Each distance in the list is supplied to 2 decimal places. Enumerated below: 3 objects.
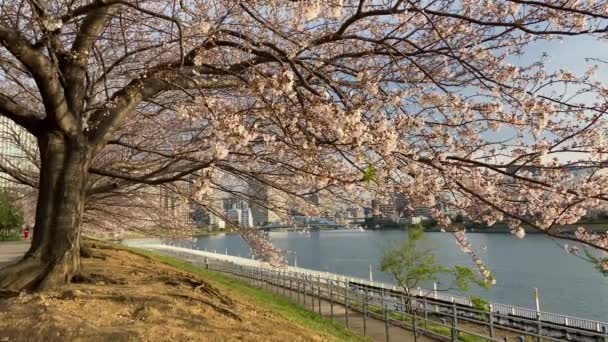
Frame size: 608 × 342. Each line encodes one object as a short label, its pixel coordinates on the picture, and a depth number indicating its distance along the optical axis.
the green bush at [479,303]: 18.95
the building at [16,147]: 14.39
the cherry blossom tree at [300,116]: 5.21
